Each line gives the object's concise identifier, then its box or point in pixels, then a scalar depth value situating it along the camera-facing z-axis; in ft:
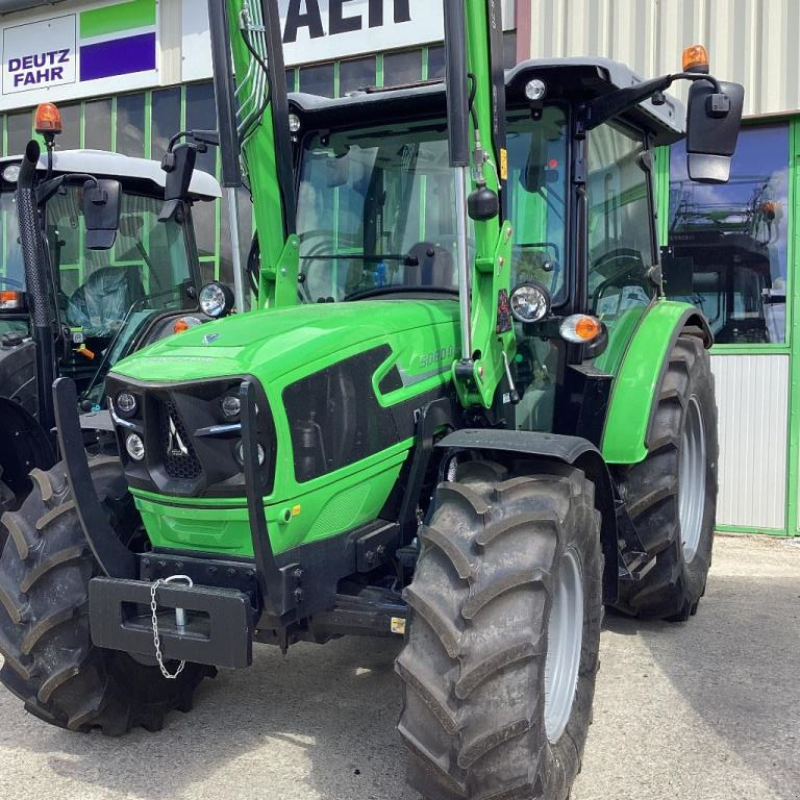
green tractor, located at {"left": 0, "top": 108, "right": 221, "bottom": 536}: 18.45
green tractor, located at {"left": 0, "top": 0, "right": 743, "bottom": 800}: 9.19
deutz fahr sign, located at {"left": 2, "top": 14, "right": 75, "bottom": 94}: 32.78
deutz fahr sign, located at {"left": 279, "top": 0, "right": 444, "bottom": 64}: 26.86
